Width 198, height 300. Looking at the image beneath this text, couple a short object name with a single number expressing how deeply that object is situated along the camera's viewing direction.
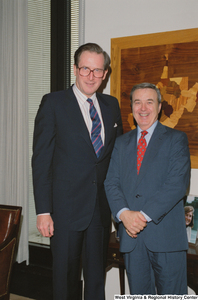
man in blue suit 1.83
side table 2.38
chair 2.19
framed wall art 2.41
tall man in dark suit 1.92
